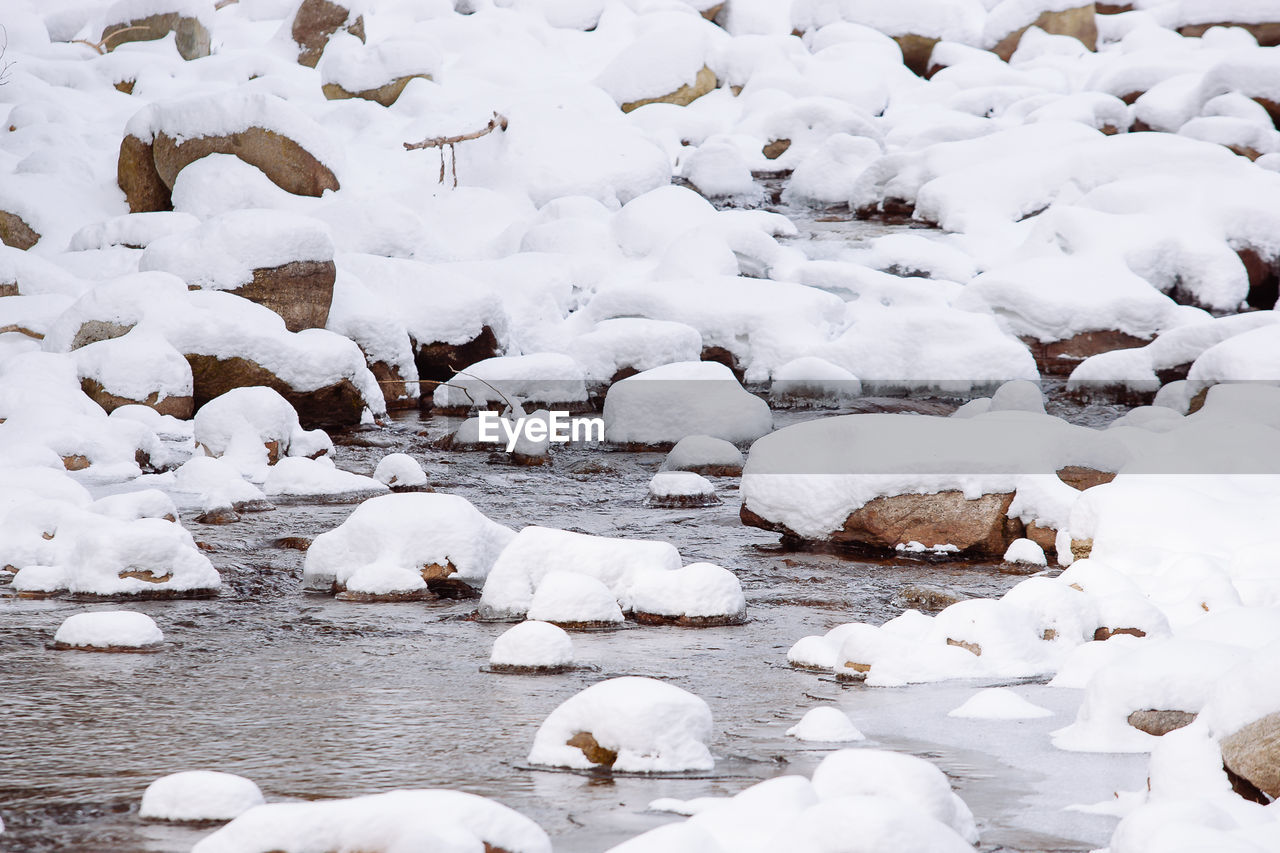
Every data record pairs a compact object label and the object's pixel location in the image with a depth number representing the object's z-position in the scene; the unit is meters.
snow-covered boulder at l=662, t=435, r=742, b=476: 11.41
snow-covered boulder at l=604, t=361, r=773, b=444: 12.68
